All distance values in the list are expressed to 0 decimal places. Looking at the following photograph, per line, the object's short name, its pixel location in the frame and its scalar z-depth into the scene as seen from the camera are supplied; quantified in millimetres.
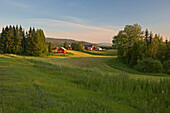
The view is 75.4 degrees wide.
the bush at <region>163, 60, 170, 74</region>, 30791
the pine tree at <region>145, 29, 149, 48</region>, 42125
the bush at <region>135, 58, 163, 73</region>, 29950
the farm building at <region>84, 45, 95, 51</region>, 145800
